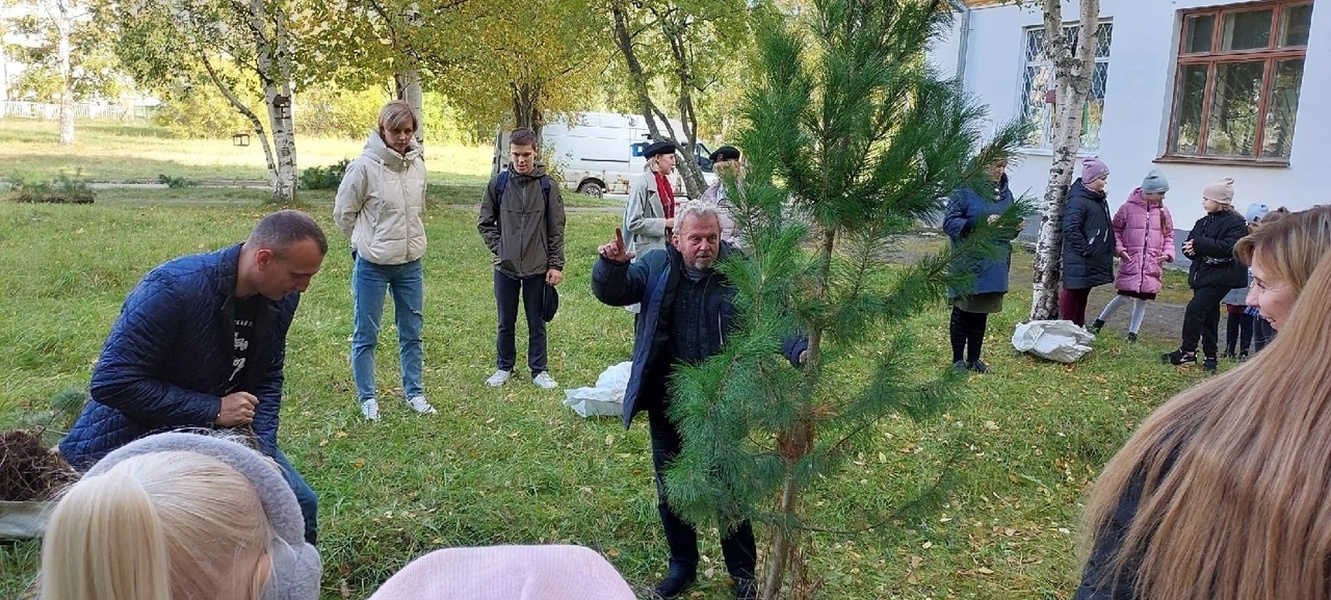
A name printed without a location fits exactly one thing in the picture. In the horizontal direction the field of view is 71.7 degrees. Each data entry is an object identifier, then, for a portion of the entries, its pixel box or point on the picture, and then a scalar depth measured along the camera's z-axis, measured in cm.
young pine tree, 243
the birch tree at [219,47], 1488
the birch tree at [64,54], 3384
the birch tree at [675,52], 1091
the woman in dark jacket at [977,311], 624
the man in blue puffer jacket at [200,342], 263
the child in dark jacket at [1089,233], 731
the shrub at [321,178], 2067
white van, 2561
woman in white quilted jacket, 504
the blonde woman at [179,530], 120
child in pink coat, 755
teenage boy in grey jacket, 579
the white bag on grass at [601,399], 540
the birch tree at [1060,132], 747
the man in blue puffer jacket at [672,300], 311
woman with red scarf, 606
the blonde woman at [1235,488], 107
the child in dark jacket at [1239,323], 755
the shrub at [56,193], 1474
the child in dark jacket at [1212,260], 697
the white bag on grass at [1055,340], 706
